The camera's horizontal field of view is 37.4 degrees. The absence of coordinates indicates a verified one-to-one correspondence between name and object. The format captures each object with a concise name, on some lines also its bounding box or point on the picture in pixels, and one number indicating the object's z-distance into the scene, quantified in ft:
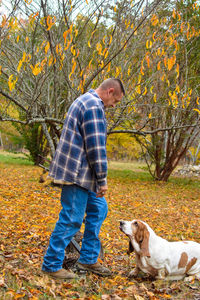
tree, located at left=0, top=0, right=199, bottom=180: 14.26
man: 9.59
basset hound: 10.80
